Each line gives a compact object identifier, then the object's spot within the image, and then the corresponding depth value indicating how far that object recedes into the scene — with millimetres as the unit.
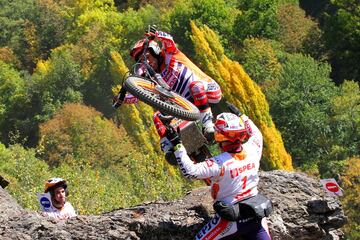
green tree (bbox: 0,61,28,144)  94000
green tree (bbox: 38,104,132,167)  78562
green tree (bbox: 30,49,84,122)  94312
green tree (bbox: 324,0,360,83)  81125
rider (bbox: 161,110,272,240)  11125
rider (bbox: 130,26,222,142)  13625
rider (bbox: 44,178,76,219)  12586
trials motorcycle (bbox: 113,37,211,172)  12844
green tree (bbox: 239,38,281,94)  85000
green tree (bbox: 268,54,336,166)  72125
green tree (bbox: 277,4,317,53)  91938
